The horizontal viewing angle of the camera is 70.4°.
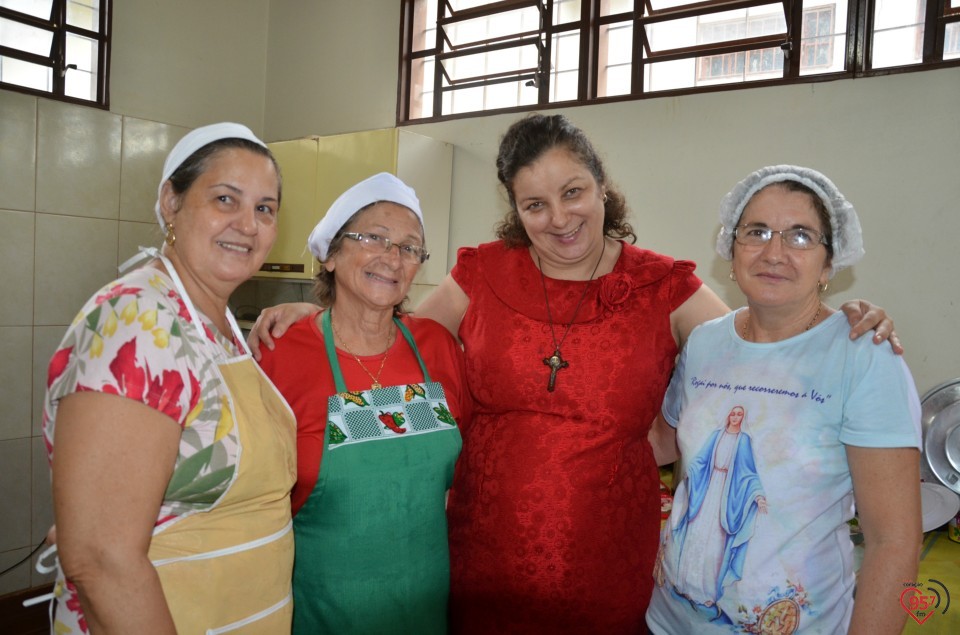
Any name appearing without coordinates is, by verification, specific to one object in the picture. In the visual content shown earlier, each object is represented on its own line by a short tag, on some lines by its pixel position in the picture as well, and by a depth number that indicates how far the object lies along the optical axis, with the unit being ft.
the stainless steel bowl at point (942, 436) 6.17
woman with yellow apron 2.87
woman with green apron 4.32
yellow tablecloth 5.33
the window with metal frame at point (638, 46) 7.93
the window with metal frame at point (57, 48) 11.30
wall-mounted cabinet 10.66
